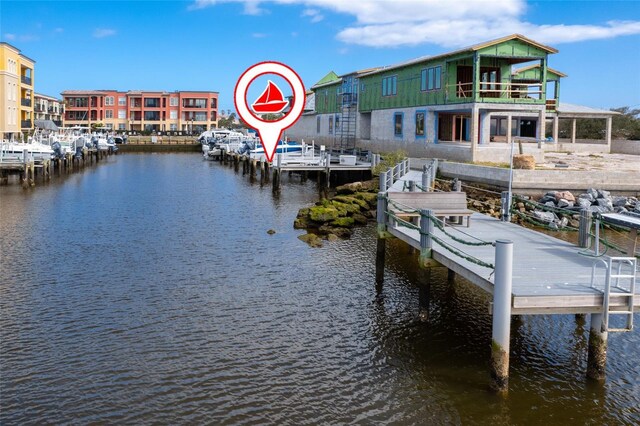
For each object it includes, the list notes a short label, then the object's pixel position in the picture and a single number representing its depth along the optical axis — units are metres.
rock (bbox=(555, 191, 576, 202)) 31.66
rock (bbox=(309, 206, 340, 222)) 30.38
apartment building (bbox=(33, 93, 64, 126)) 119.22
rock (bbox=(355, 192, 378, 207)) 34.81
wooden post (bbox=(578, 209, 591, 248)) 16.02
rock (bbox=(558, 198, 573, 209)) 30.88
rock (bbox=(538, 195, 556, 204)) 31.72
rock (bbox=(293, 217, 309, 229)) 30.72
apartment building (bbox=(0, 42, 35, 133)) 76.00
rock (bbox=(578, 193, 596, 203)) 31.48
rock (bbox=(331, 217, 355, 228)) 29.98
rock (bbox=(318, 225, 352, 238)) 28.53
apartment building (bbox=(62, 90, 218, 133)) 151.12
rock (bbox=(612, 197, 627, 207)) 31.34
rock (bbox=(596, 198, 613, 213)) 30.52
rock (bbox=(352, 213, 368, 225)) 31.38
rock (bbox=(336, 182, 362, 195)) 41.06
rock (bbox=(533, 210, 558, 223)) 29.72
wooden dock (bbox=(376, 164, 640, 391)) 11.61
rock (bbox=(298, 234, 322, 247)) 26.50
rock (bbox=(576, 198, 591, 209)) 30.34
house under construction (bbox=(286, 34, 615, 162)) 40.47
